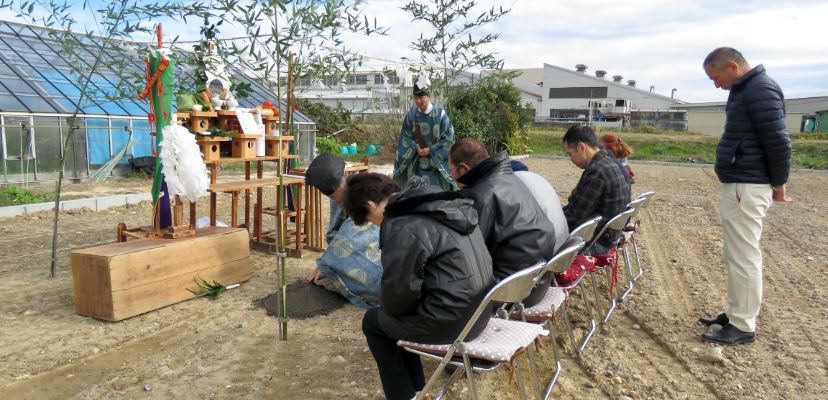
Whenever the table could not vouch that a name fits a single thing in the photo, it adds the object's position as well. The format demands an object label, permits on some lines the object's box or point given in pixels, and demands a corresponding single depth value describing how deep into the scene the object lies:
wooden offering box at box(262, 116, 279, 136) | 5.28
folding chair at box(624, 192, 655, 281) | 4.19
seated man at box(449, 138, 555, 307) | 2.41
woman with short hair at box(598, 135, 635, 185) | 4.72
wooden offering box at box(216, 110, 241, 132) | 4.82
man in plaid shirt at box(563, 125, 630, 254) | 3.57
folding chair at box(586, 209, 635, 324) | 3.33
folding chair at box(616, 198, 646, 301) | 3.87
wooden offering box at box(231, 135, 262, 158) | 4.86
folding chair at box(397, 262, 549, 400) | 1.94
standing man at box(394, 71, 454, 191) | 5.37
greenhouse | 8.84
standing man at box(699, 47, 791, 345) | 2.98
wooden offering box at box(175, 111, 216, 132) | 4.42
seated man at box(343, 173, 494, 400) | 1.93
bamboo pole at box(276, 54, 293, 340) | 3.08
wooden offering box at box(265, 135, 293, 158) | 5.25
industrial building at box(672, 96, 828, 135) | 26.81
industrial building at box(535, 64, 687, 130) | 32.81
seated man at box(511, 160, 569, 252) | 2.88
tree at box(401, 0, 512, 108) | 5.69
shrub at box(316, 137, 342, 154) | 16.36
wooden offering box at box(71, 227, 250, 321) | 3.47
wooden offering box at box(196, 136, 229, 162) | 4.58
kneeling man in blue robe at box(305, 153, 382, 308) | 3.76
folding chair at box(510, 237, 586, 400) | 2.38
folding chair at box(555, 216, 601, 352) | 2.86
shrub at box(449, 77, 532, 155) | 14.55
